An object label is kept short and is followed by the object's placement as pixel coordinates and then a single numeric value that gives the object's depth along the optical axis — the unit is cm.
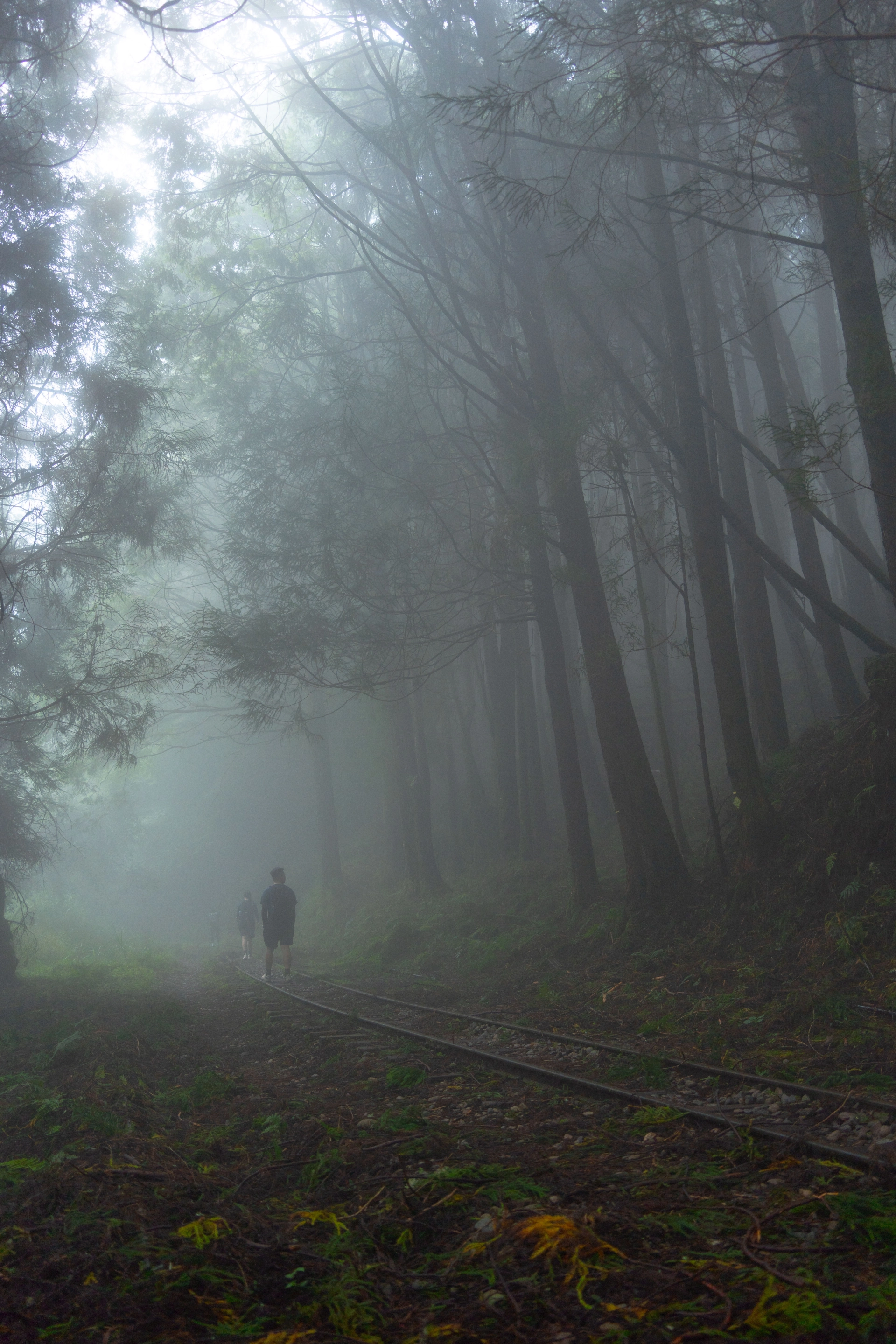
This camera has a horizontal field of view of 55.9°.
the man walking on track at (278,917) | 1342
